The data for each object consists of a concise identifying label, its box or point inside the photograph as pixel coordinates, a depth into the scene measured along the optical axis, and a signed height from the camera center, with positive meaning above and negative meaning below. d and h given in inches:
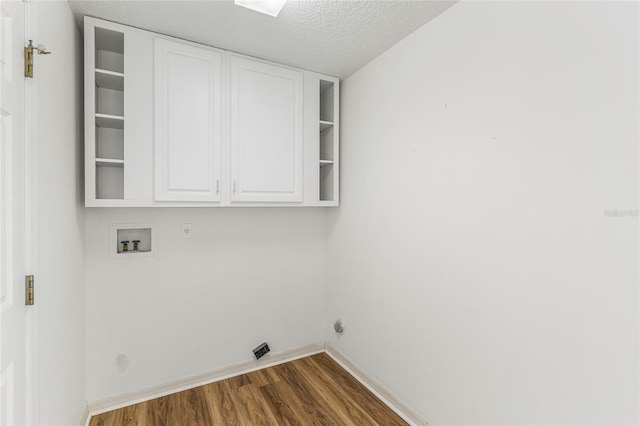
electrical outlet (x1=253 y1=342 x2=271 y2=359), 95.8 -44.5
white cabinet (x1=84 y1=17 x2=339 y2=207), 71.1 +21.9
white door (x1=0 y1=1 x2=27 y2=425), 37.0 -1.3
